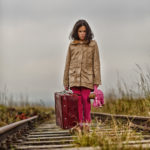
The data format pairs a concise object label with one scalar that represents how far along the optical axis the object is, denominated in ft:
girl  16.79
